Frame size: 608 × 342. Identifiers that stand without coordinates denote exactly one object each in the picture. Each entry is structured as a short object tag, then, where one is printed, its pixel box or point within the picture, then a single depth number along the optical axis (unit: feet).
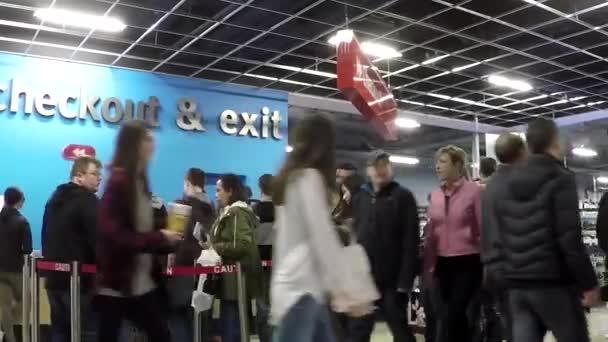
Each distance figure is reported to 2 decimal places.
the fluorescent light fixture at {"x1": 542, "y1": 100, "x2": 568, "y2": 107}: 41.32
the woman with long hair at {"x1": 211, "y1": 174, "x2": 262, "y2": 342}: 14.69
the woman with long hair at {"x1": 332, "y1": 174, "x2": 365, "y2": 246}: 14.07
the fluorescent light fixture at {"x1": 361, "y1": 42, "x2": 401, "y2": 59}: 29.81
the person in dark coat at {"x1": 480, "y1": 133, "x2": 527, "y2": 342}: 9.75
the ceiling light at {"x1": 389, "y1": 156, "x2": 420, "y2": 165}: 62.59
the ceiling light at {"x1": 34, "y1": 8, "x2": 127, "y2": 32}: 25.66
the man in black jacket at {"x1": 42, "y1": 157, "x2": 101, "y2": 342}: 11.96
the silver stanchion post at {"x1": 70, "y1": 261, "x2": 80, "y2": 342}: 12.71
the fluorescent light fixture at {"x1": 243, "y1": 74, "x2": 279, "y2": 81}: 34.53
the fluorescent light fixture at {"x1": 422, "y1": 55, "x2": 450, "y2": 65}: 32.17
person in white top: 6.45
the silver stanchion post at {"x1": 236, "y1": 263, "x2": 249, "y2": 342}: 15.07
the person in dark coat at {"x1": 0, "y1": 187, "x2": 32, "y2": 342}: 19.76
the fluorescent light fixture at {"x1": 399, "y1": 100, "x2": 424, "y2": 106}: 41.51
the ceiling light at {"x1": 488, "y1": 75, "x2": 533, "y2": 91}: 35.93
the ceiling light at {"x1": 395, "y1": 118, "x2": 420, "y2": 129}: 44.34
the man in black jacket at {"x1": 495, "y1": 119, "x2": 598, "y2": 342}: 8.68
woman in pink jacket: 12.35
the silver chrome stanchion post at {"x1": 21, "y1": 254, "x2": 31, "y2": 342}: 16.92
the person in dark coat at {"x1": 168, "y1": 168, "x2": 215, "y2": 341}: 15.37
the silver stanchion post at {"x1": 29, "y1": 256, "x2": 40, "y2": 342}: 16.15
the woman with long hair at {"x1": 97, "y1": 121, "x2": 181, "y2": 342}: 8.47
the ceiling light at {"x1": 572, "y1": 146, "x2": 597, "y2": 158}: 57.00
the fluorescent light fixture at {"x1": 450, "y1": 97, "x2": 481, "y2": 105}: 40.73
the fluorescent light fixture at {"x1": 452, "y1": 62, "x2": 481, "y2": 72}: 33.32
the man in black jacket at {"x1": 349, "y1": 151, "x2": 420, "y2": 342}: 12.11
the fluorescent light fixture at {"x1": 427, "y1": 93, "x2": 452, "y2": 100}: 39.53
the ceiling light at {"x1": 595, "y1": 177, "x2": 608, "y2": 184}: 76.93
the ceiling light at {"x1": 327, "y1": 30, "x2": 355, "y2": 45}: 20.75
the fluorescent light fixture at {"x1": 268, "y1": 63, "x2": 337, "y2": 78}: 33.15
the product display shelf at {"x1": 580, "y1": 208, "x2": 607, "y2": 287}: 39.01
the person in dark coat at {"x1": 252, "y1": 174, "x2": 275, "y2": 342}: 17.98
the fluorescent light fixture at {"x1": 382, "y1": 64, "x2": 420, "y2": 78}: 33.55
